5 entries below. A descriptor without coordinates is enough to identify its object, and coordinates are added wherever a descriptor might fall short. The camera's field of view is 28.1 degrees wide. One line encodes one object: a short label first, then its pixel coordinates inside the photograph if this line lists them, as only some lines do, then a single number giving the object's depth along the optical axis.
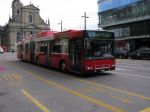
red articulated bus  16.56
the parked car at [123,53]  44.97
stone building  117.62
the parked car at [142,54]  39.90
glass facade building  55.95
